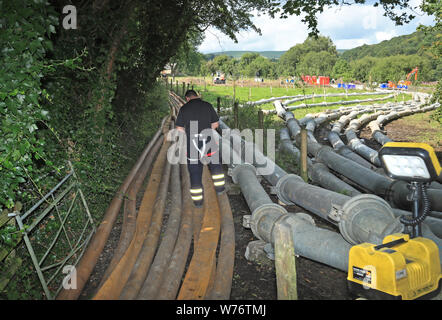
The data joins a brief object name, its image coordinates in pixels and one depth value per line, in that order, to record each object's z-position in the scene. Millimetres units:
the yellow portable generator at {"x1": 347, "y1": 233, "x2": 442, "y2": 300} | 2795
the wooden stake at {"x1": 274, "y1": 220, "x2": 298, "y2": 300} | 2881
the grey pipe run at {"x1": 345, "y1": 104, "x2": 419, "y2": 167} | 10047
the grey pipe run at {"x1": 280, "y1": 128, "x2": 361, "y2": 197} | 6620
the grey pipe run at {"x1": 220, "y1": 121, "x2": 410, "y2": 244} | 3664
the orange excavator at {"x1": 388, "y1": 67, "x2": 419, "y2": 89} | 42656
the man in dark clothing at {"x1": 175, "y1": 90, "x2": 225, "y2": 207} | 6258
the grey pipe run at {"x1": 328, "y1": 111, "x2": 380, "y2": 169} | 9633
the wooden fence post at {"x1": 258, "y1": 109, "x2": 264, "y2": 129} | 12623
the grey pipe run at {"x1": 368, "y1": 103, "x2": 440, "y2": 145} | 14148
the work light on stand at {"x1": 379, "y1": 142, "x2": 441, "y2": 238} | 2617
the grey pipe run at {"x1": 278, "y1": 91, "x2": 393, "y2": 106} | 28106
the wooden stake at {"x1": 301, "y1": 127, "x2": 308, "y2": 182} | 7672
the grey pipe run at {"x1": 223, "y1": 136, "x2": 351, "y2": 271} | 3863
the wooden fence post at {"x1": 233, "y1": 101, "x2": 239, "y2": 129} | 13434
